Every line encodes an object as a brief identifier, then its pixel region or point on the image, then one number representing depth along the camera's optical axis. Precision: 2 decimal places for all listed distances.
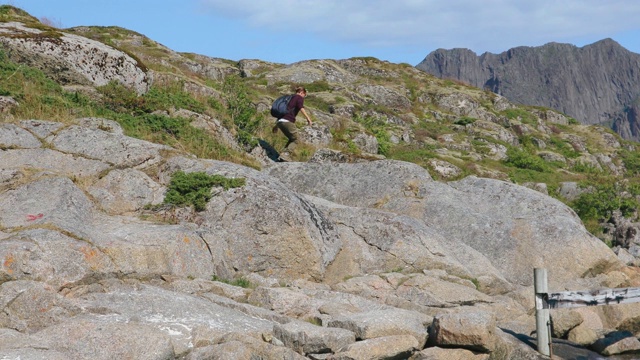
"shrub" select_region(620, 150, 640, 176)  60.87
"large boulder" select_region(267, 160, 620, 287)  22.94
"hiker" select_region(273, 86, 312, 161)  27.94
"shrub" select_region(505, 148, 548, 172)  48.09
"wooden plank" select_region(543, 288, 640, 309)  16.41
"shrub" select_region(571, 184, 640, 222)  36.59
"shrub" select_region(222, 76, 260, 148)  28.21
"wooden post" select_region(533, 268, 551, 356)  16.06
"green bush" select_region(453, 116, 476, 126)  61.52
